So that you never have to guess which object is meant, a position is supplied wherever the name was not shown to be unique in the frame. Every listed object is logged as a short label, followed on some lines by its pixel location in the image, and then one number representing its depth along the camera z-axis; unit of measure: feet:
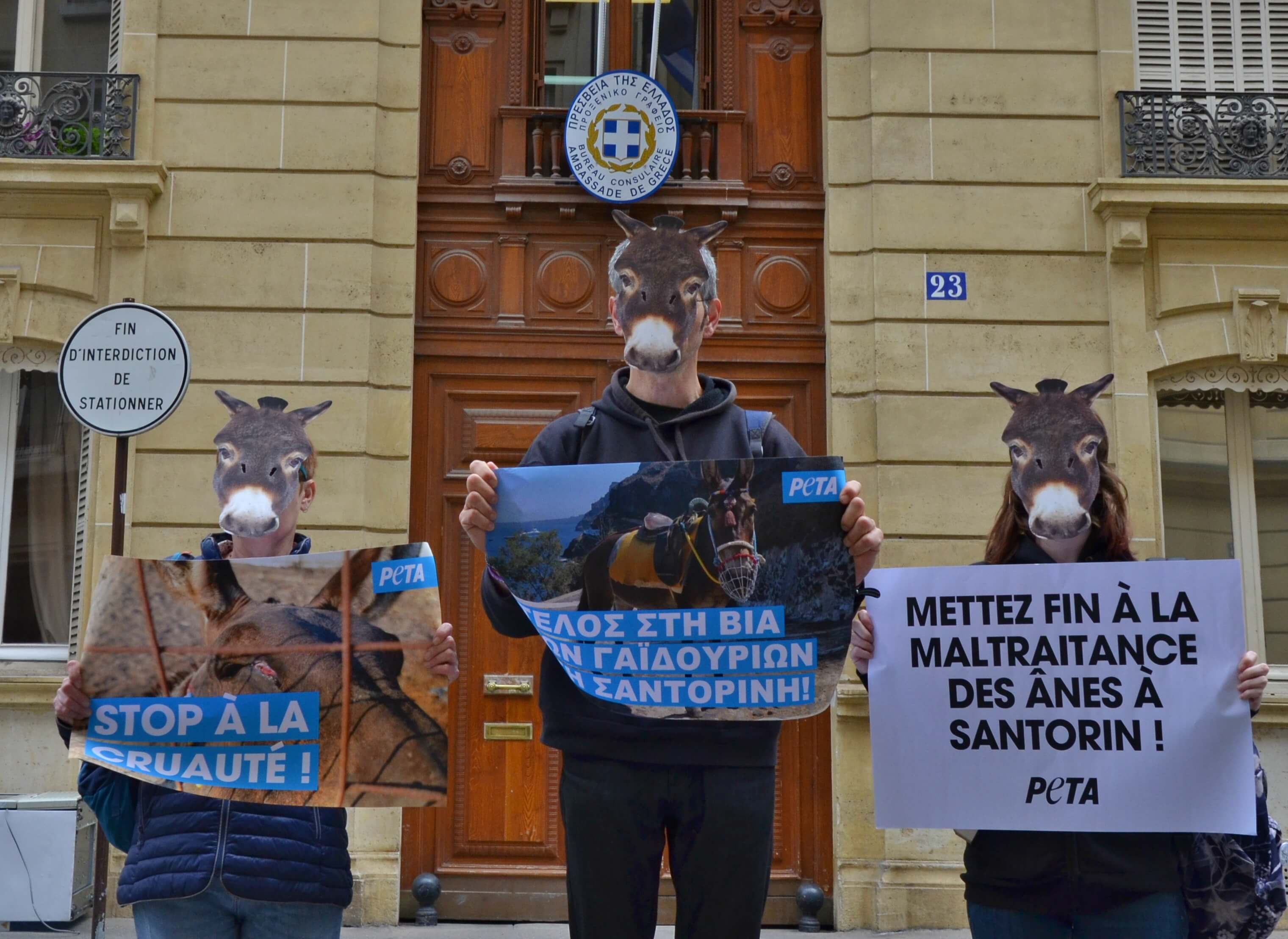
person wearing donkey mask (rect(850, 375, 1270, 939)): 11.05
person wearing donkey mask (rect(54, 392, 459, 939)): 10.89
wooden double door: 27.45
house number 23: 28.19
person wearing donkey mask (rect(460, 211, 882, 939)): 10.66
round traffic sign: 19.60
